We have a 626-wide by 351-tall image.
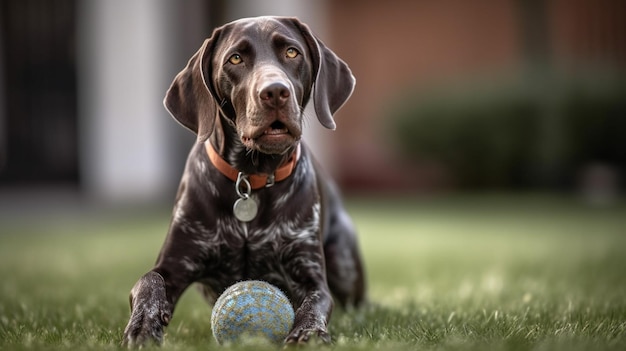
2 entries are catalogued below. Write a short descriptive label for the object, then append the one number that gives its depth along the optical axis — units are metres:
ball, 3.08
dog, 3.45
